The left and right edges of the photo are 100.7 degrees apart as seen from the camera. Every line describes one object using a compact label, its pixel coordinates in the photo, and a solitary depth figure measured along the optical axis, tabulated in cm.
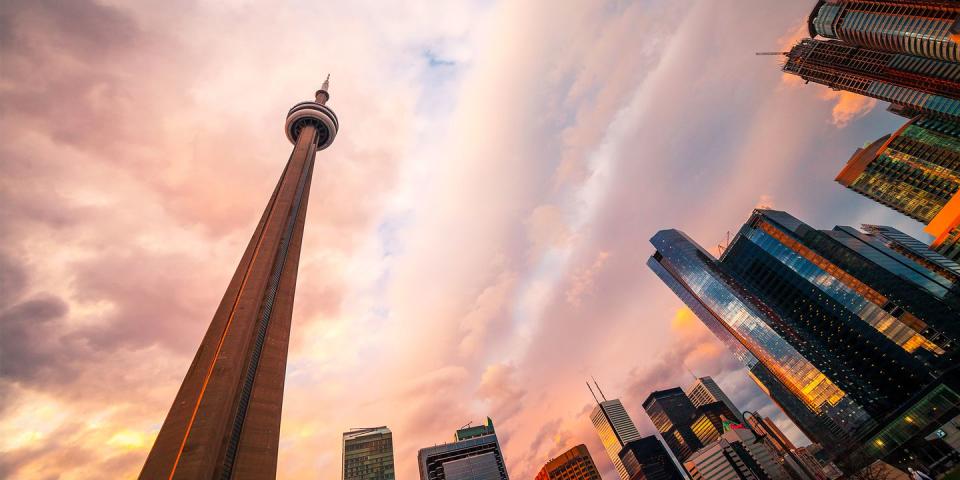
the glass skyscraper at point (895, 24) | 9525
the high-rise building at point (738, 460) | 16050
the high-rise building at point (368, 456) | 14725
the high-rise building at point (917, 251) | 14425
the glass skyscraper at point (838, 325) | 12319
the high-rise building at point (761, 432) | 17868
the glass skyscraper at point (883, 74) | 11262
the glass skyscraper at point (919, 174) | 11944
